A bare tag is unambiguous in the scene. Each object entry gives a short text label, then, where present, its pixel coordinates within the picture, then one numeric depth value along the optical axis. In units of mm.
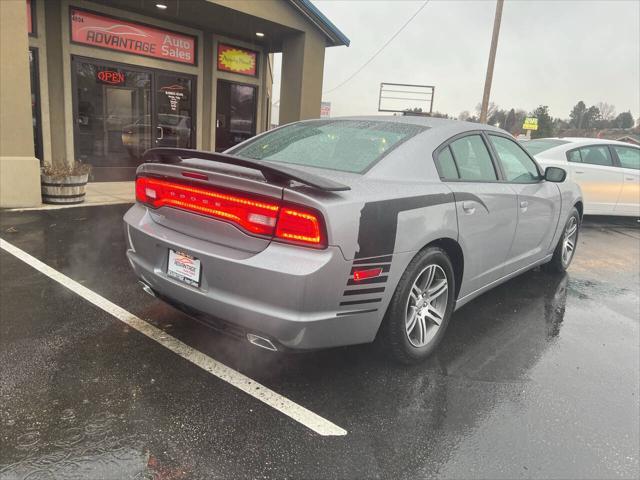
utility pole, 16703
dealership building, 9320
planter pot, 7488
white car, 8523
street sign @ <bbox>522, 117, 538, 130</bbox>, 47894
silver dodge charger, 2402
